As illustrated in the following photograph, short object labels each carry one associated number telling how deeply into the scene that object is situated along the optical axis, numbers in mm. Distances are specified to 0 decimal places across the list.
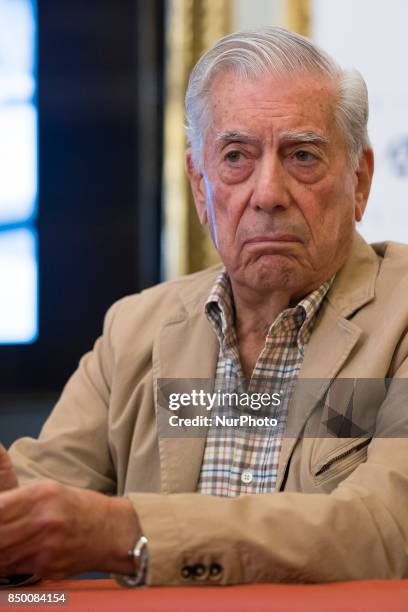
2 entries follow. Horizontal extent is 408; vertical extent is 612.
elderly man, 2391
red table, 2101
